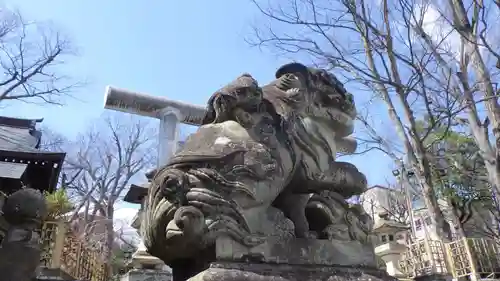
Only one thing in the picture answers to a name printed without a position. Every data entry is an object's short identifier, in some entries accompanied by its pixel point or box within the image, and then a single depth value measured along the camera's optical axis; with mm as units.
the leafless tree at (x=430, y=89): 8117
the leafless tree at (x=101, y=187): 22484
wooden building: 10210
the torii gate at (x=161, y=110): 8656
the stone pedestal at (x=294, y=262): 2230
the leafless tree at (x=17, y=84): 13453
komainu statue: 2305
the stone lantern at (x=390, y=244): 10133
